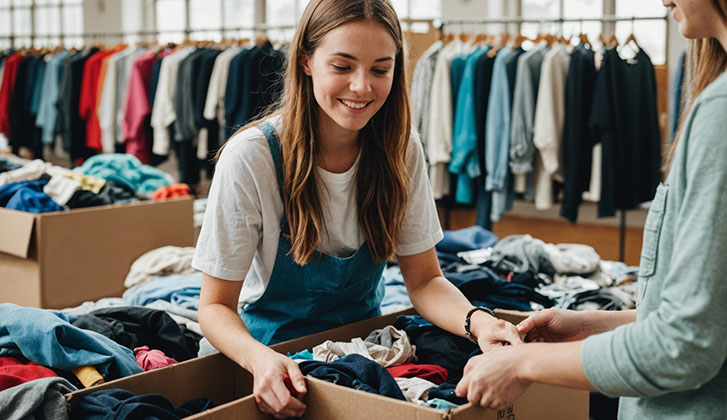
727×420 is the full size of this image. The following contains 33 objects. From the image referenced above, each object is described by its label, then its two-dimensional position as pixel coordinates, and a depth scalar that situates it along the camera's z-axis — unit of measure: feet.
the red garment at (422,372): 4.98
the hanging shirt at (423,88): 15.40
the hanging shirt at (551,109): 14.19
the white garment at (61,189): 9.83
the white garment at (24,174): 10.25
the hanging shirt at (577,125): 14.06
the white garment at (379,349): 5.10
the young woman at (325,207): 5.09
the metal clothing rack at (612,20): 14.11
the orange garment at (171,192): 11.00
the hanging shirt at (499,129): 14.55
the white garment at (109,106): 20.35
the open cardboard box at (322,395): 3.93
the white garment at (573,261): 8.82
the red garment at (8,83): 22.48
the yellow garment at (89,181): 10.26
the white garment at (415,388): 4.53
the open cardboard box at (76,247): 9.27
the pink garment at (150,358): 5.57
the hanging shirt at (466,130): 14.87
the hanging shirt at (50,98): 21.49
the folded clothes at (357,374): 4.28
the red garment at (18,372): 4.63
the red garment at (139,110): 19.60
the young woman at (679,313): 3.05
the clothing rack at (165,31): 17.99
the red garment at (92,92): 20.83
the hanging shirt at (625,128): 13.83
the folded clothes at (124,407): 4.02
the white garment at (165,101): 19.06
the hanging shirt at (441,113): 15.20
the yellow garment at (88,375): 4.92
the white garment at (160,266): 9.48
